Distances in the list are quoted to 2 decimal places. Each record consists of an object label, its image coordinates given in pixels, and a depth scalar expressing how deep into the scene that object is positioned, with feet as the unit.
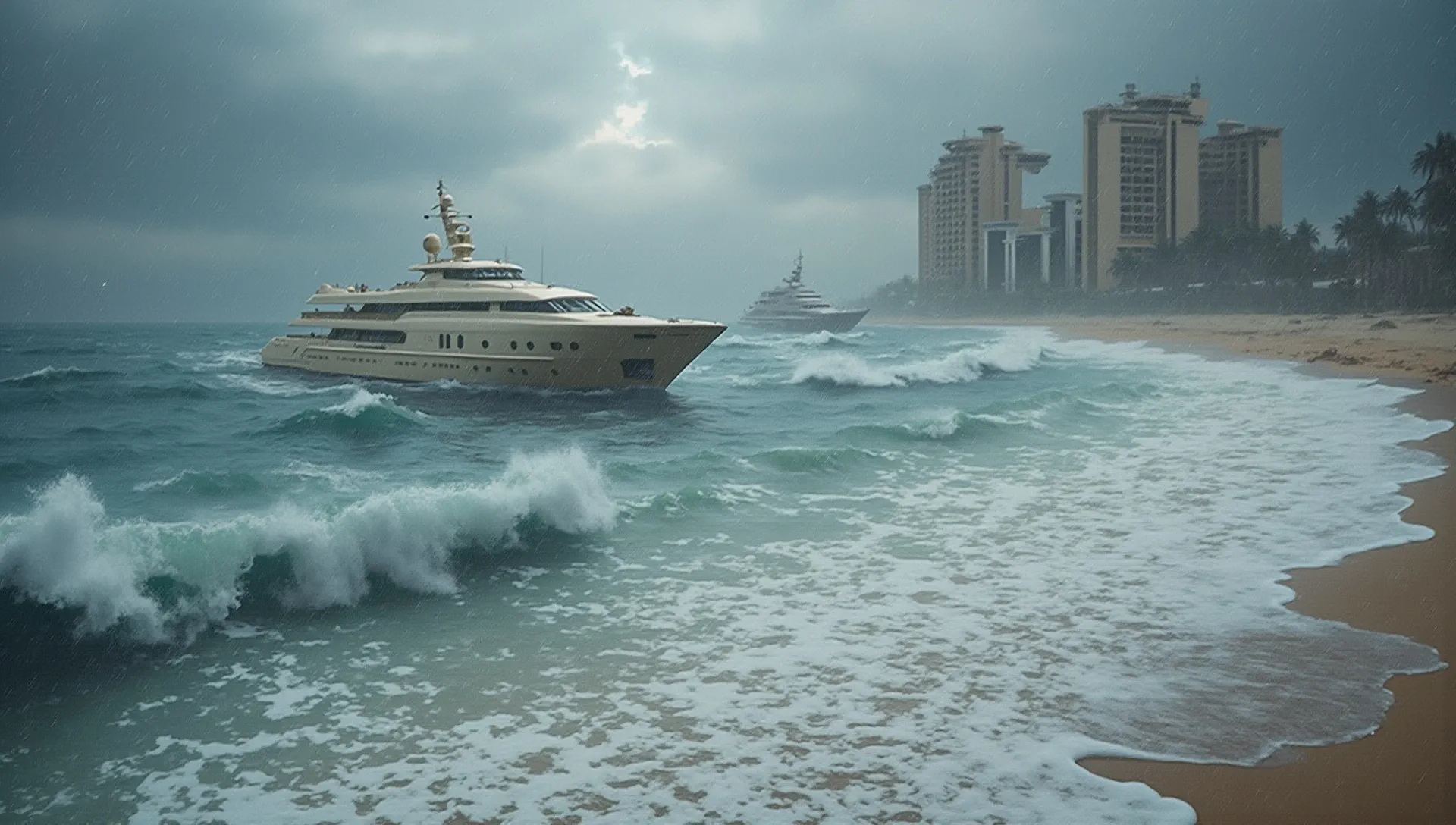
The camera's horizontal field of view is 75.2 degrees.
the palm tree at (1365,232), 233.14
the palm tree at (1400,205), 234.38
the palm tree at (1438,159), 214.69
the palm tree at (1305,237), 273.95
